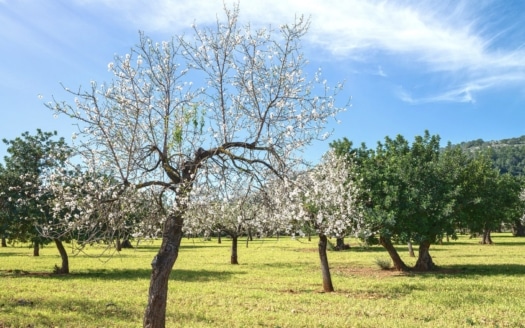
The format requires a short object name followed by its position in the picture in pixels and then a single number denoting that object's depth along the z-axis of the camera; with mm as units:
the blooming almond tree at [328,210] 21439
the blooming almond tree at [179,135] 10797
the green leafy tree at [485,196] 33250
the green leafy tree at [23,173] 29078
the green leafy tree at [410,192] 29734
